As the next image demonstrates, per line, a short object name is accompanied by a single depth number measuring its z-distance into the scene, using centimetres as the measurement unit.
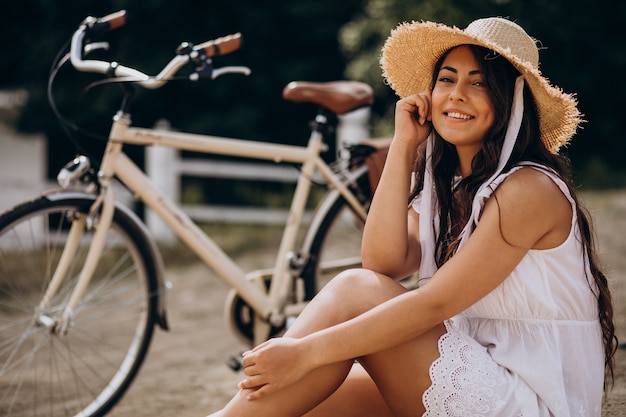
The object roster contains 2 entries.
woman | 195
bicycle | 274
